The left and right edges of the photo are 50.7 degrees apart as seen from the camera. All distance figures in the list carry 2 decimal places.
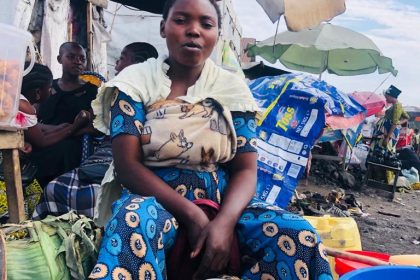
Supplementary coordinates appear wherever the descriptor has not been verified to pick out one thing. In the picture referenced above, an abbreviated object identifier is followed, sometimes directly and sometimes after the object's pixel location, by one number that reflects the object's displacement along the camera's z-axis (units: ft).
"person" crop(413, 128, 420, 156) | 52.30
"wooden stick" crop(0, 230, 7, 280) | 4.37
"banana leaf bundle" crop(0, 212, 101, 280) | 4.86
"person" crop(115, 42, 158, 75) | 12.19
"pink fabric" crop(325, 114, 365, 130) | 16.92
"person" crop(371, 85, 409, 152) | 29.45
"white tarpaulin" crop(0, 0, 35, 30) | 15.19
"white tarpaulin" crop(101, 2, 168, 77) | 34.37
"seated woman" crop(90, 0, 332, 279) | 4.35
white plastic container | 6.01
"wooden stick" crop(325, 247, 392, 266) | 5.42
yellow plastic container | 7.66
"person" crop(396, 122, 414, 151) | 37.00
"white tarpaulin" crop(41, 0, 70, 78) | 17.95
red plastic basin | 5.53
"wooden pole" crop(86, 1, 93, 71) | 20.72
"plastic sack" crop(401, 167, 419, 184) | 31.32
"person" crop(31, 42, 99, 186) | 9.81
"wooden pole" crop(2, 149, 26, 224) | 7.20
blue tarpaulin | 12.07
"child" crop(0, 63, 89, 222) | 8.69
